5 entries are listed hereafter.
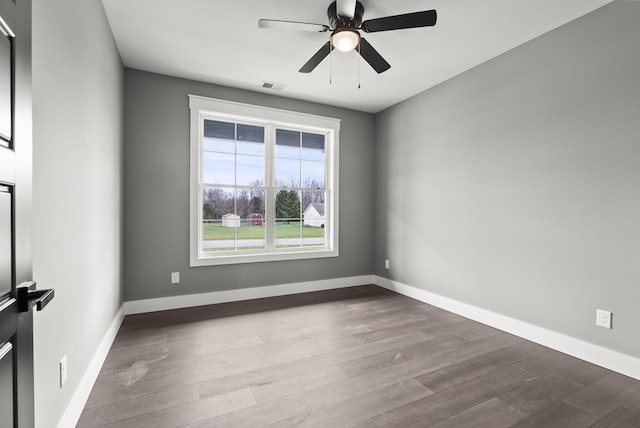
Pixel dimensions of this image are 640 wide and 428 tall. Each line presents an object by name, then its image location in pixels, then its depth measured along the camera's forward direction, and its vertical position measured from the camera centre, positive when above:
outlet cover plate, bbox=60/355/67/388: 1.57 -0.81
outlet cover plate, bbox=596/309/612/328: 2.38 -0.81
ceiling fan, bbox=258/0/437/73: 2.18 +1.36
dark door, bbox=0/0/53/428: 0.83 -0.03
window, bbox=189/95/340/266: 3.91 +0.37
